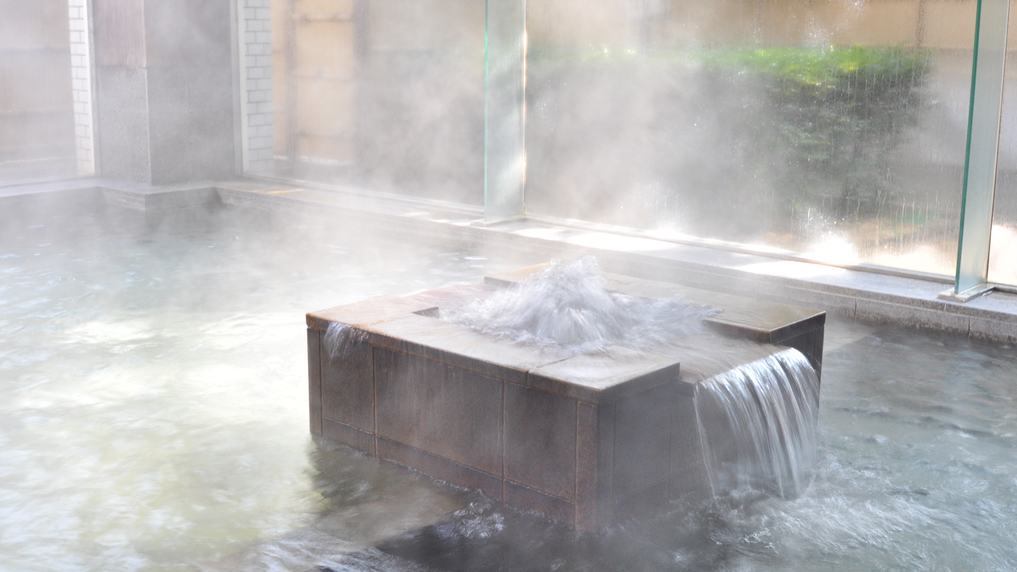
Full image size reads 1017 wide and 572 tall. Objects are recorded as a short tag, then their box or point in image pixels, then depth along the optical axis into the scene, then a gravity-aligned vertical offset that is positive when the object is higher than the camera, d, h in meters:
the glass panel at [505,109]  7.46 +0.12
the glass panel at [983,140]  5.16 -0.05
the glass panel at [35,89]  11.25 +0.33
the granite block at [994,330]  5.08 -1.06
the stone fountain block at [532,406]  2.96 -0.93
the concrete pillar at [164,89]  9.37 +0.30
